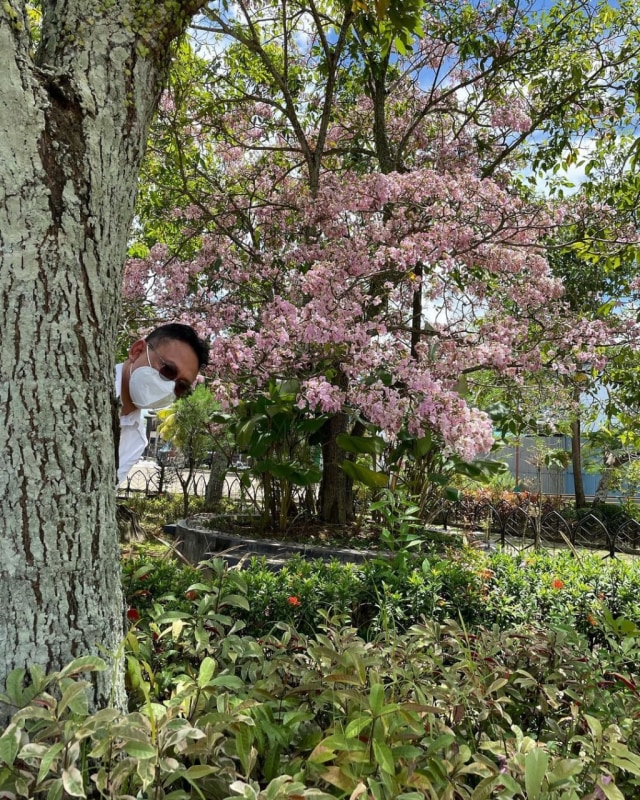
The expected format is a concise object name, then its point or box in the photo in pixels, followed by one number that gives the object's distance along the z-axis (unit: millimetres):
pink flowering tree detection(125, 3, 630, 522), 5289
